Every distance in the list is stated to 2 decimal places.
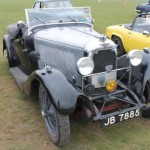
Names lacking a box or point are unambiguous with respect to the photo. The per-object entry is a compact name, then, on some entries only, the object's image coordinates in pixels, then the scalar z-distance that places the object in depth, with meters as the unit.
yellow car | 7.54
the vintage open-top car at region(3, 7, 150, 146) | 3.84
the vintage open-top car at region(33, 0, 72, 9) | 12.62
